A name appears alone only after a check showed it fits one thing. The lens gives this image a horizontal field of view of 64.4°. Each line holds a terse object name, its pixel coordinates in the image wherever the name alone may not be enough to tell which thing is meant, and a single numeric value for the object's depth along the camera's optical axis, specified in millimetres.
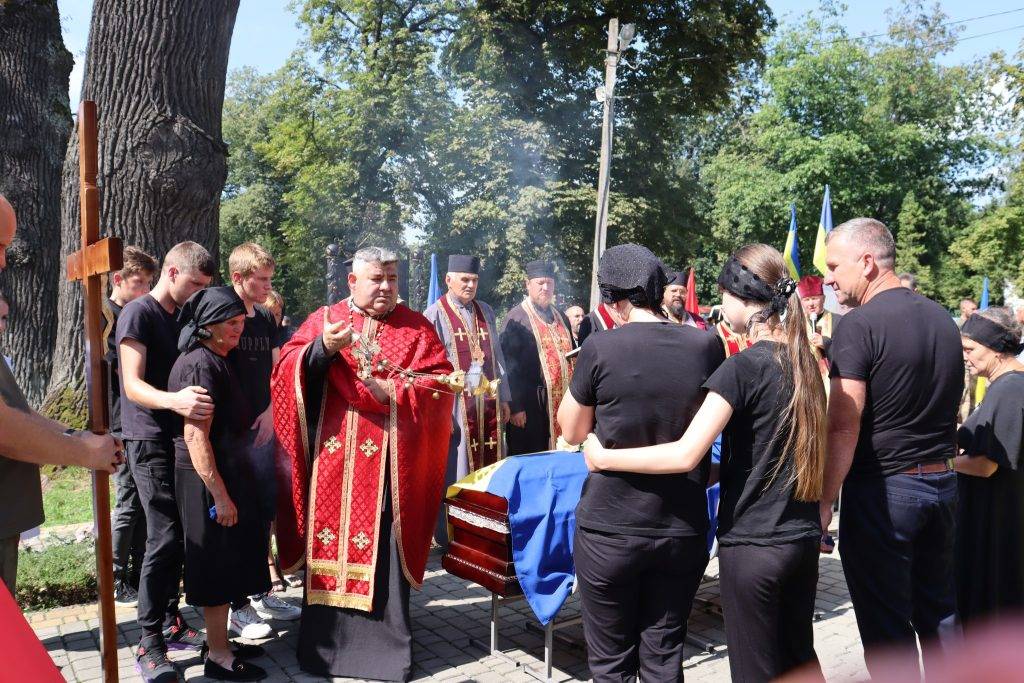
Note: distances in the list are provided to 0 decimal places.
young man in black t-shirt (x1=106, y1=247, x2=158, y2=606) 4750
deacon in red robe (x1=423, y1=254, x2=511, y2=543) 6645
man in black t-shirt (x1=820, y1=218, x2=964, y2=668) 3113
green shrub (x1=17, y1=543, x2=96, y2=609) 5016
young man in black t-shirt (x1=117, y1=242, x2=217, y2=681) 3922
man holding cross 2527
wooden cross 2781
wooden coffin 4051
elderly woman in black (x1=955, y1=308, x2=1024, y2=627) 3619
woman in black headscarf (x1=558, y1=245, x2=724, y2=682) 2861
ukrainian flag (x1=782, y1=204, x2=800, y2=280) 12509
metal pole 15484
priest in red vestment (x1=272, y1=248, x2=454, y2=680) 4133
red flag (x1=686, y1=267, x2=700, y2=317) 9971
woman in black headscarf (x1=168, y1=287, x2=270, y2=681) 3750
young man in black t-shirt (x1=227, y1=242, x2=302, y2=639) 4133
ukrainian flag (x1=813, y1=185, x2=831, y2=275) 11120
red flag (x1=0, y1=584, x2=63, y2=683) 1701
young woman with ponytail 2730
